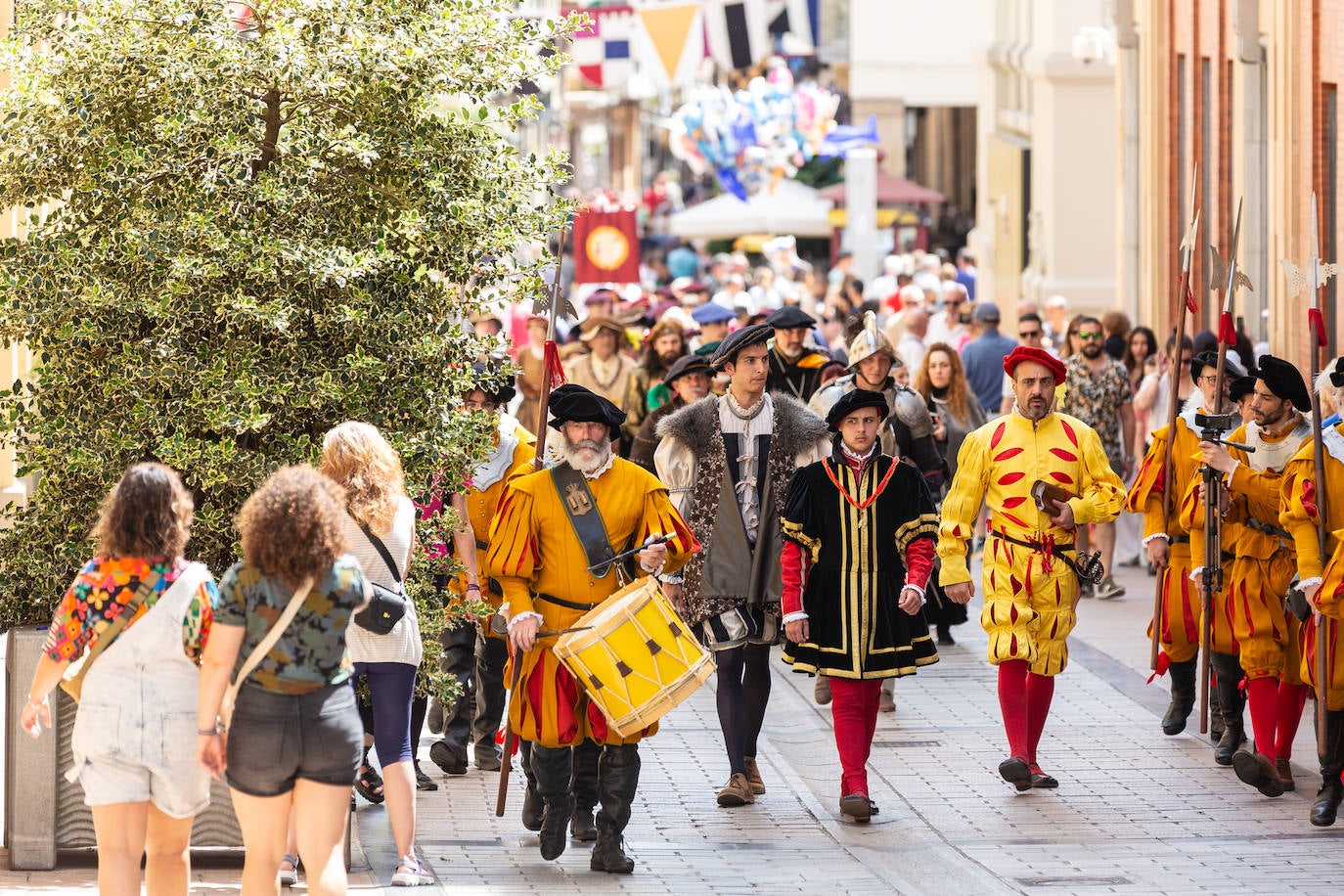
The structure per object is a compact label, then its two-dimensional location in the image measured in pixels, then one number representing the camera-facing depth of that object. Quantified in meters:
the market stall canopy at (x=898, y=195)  75.44
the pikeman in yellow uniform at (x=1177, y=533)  21.09
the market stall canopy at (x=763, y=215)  72.19
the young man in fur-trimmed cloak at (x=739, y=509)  19.33
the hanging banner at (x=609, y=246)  46.84
